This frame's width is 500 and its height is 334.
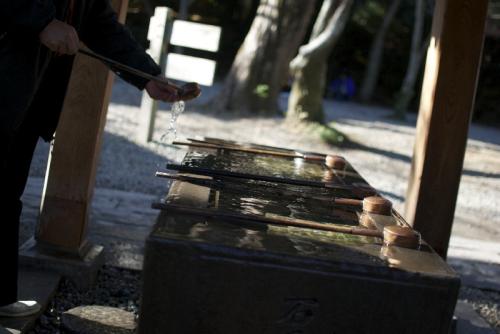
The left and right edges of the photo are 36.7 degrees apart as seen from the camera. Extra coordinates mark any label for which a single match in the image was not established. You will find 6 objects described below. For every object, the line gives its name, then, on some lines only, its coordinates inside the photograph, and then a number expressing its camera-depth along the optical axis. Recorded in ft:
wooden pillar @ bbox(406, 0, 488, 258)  11.88
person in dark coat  7.70
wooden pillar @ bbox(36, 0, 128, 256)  11.84
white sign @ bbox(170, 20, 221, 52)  30.55
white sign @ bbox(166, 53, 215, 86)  29.27
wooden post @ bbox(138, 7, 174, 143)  30.35
